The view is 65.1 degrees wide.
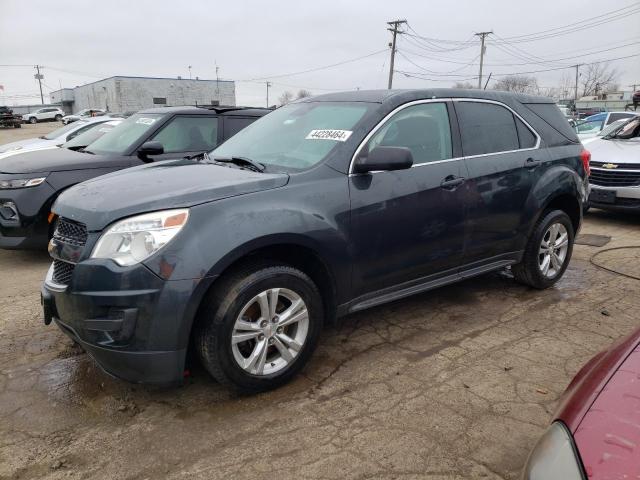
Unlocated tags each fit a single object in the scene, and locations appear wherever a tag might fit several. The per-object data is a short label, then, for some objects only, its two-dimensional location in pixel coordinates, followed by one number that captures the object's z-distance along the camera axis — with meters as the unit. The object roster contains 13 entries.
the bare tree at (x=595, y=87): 84.75
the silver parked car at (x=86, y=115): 37.17
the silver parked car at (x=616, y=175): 7.28
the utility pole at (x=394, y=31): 41.91
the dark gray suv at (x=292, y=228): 2.61
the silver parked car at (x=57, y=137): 11.16
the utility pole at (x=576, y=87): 80.25
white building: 55.59
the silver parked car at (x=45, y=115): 51.16
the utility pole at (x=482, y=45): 48.41
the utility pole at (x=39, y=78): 98.38
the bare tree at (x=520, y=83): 69.50
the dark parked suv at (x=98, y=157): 5.31
